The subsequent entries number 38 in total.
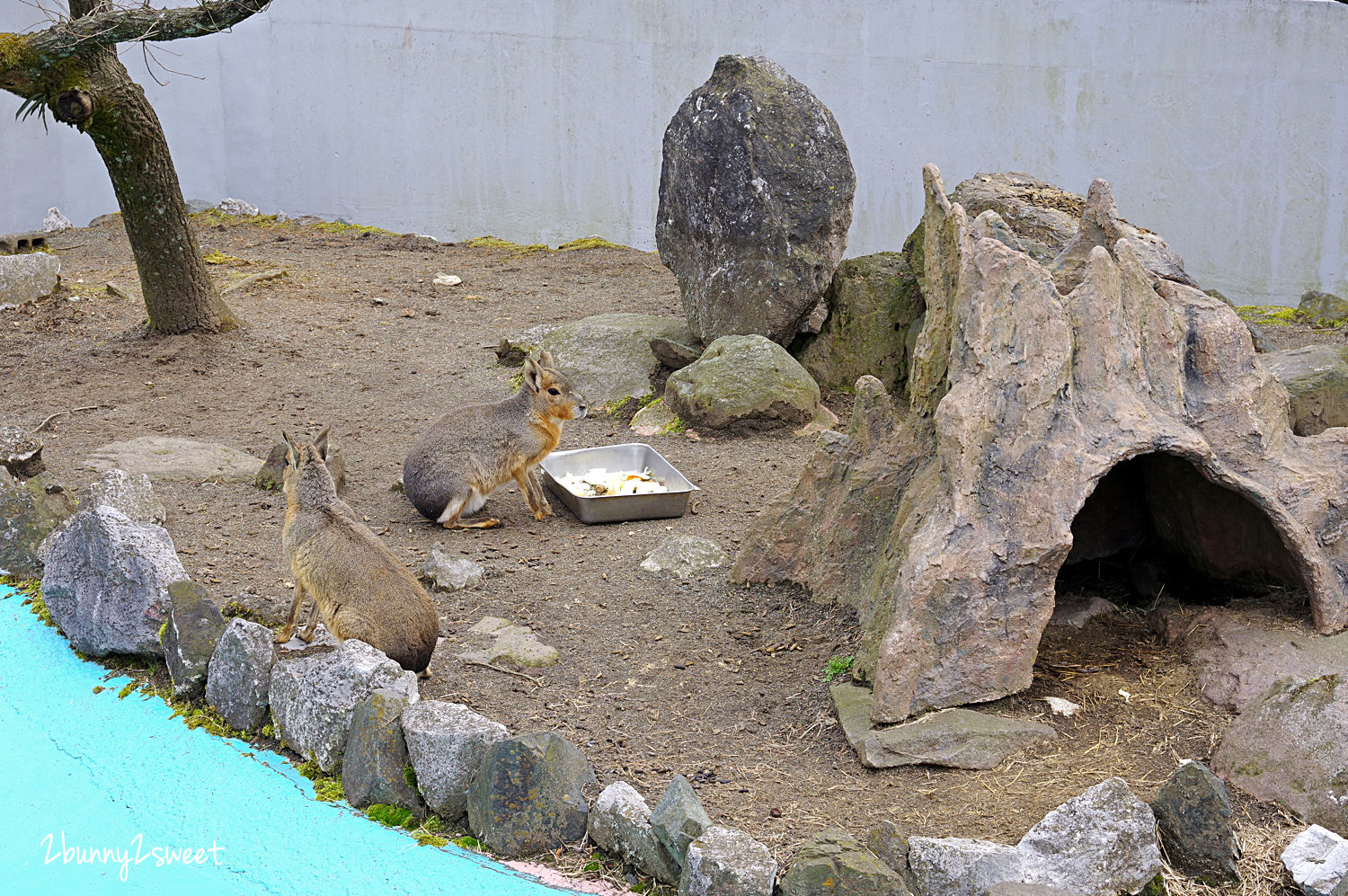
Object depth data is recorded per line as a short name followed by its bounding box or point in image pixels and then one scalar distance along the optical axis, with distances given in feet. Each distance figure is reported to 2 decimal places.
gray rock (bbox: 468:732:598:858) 12.21
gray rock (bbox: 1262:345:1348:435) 18.58
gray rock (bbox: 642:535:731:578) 19.10
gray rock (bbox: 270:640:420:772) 13.88
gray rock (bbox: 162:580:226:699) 15.57
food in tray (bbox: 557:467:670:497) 22.02
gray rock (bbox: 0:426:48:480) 21.93
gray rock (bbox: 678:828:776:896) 10.66
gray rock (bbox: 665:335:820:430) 26.21
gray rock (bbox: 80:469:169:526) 19.48
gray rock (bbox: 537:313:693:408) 29.45
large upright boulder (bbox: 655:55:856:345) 28.35
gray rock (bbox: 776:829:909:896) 10.31
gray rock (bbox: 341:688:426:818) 13.15
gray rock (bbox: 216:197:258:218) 51.31
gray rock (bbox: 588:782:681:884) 11.46
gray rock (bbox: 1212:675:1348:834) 11.65
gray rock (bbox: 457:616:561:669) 15.98
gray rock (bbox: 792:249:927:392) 28.27
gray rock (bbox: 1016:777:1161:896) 10.76
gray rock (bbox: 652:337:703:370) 29.43
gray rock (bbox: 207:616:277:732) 14.90
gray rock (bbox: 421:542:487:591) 18.39
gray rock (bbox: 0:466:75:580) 19.61
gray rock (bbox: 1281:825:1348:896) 10.63
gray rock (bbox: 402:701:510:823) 12.82
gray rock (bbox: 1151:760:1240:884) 11.02
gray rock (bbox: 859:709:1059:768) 12.87
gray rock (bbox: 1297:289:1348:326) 36.70
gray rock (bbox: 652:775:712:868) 11.23
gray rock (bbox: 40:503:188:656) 16.67
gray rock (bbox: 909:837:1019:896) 10.71
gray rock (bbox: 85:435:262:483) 23.25
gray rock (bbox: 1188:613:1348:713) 13.65
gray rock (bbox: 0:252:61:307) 36.24
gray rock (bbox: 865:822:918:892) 10.86
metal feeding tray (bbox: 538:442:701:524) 21.43
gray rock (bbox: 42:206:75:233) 48.21
